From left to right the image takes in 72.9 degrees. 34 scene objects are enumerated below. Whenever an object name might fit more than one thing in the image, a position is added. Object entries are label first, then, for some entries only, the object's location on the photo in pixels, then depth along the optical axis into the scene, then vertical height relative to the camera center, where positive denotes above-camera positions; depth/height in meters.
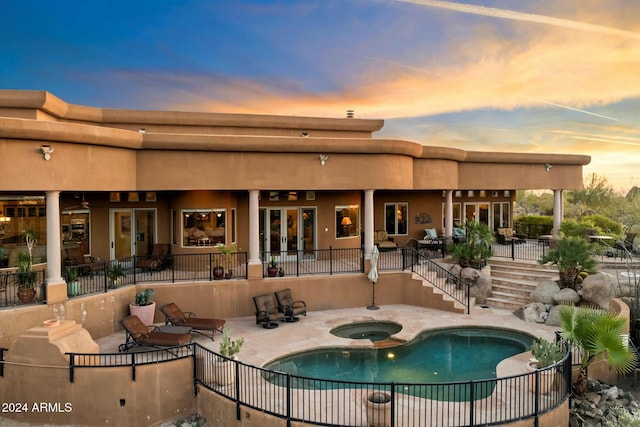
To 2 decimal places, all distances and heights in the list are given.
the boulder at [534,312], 15.02 -3.47
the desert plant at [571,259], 15.82 -1.68
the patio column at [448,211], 21.84 +0.12
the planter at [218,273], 15.78 -2.14
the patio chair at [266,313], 14.31 -3.31
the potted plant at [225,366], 9.70 -3.43
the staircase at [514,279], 16.91 -2.77
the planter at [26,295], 12.22 -2.26
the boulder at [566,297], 15.28 -2.97
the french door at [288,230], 19.61 -0.75
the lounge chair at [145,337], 11.41 -3.29
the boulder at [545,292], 15.68 -2.88
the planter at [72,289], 13.07 -2.24
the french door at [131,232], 17.97 -0.72
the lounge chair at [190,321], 13.12 -3.32
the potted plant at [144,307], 14.12 -3.03
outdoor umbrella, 16.45 -2.11
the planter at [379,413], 7.94 -3.66
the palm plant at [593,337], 9.81 -2.91
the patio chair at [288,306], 14.91 -3.25
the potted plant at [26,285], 12.23 -2.02
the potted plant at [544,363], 9.34 -3.44
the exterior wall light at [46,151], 12.12 +1.80
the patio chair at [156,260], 16.95 -1.84
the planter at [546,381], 9.33 -3.63
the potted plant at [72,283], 13.09 -2.07
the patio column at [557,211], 24.56 +0.12
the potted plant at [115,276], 14.41 -2.06
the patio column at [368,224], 17.12 -0.41
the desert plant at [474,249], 18.28 -1.51
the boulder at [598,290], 14.92 -2.69
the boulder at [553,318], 14.54 -3.55
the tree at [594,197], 48.66 +1.80
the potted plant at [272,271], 16.28 -2.14
